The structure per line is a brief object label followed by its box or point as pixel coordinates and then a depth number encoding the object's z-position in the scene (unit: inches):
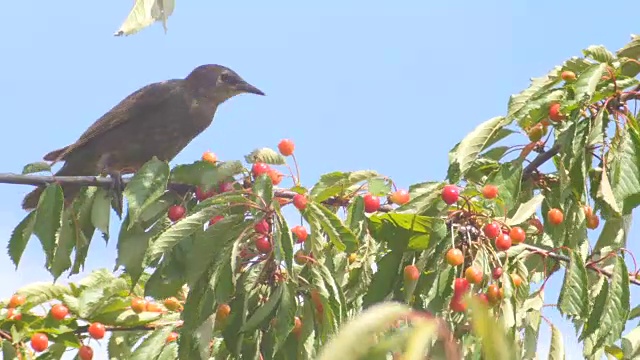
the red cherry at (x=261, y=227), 318.3
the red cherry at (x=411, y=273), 326.0
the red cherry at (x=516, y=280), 334.1
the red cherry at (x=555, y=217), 377.1
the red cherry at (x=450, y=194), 323.6
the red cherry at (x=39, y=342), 416.8
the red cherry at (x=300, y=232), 333.1
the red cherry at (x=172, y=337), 386.9
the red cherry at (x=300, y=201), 320.5
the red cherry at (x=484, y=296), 308.8
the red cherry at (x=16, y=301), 437.1
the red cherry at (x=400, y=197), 362.0
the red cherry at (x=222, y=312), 327.3
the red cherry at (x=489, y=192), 343.3
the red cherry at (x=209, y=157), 385.2
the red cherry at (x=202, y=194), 379.2
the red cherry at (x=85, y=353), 419.5
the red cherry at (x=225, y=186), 365.1
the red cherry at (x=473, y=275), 311.4
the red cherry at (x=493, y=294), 314.3
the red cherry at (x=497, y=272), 324.2
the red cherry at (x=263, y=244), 318.3
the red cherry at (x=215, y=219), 345.8
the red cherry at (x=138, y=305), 416.5
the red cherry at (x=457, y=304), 318.0
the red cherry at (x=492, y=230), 327.0
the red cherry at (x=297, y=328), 323.3
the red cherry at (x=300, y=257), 323.4
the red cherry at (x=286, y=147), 370.6
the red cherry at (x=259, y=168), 356.8
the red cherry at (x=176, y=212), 375.9
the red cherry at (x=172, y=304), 412.4
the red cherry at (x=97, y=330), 417.7
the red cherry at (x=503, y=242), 326.6
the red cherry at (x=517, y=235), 339.3
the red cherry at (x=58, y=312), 426.0
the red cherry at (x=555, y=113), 376.2
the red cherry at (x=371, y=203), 346.9
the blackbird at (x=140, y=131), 608.4
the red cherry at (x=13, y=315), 427.5
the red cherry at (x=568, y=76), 387.5
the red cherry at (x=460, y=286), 318.0
